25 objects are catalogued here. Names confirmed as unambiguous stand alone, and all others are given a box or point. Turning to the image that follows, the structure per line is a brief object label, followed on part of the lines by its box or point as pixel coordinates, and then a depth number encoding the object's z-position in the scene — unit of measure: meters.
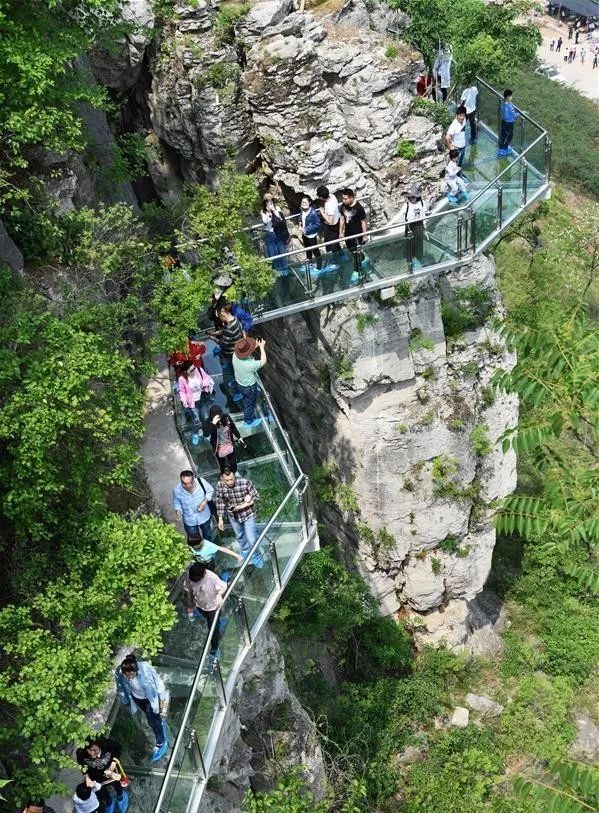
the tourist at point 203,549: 11.44
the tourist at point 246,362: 13.28
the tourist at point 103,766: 9.62
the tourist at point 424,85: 18.50
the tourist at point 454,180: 18.00
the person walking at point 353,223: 15.94
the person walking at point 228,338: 13.93
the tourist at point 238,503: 11.75
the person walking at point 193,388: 13.55
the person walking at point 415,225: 16.47
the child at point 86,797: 9.48
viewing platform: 16.34
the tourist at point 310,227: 16.38
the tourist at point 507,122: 18.14
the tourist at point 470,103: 18.64
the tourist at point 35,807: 8.94
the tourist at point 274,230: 16.58
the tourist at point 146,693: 10.13
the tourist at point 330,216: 16.23
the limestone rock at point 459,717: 20.39
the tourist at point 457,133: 18.14
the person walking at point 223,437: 12.75
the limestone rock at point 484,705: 20.94
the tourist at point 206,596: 11.09
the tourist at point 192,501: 11.46
